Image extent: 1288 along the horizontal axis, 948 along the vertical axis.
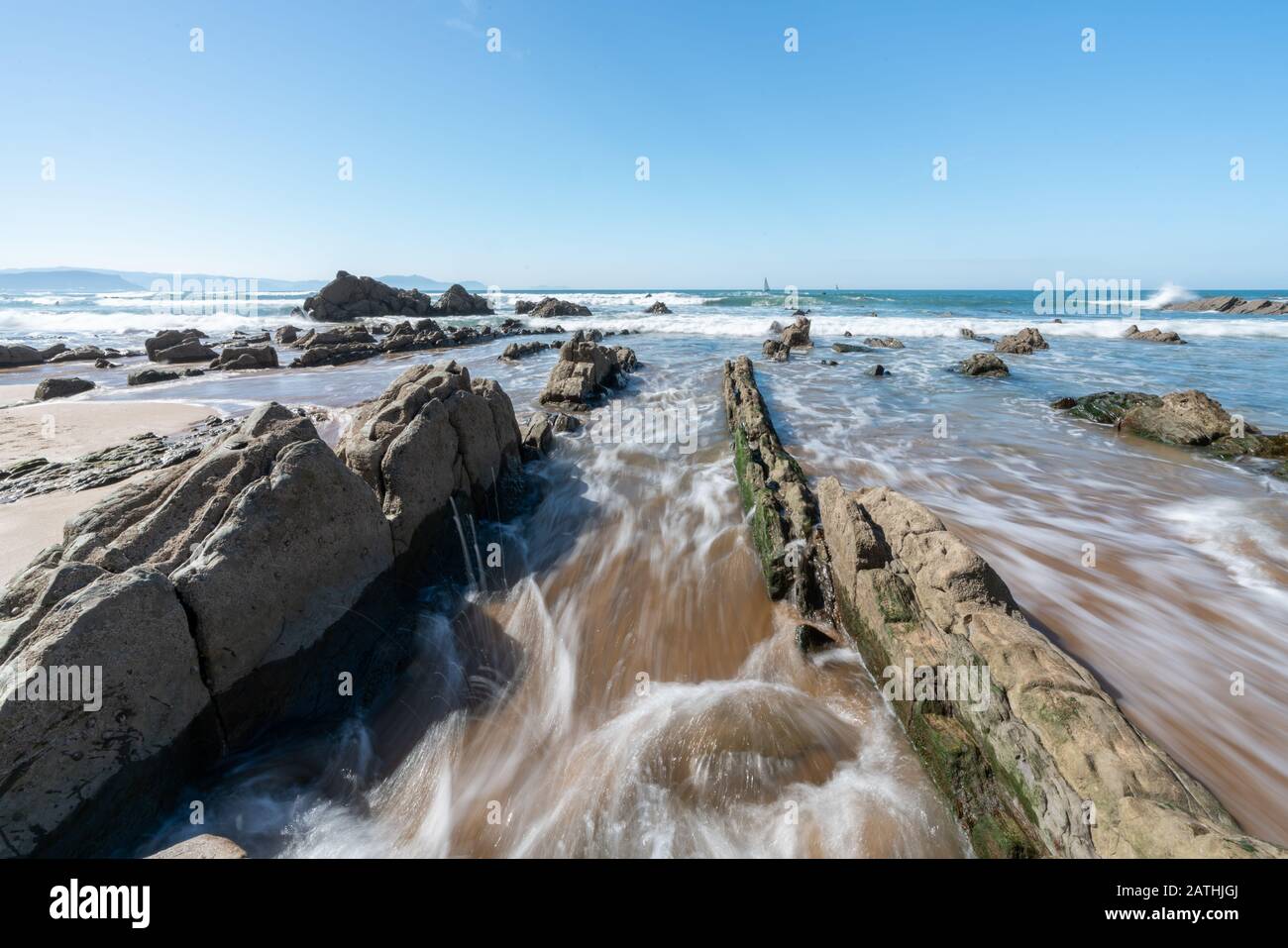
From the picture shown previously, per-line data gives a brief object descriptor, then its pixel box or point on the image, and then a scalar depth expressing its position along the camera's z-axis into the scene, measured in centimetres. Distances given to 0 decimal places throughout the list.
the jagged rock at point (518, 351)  2495
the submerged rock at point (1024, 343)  2842
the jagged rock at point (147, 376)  2005
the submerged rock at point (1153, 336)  3188
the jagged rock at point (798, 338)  2970
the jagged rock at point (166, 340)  2716
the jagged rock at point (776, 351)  2550
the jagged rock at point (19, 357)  2512
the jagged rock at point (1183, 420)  1175
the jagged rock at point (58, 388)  1785
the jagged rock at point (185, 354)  2638
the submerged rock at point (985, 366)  2125
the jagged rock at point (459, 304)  5822
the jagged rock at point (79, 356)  2602
